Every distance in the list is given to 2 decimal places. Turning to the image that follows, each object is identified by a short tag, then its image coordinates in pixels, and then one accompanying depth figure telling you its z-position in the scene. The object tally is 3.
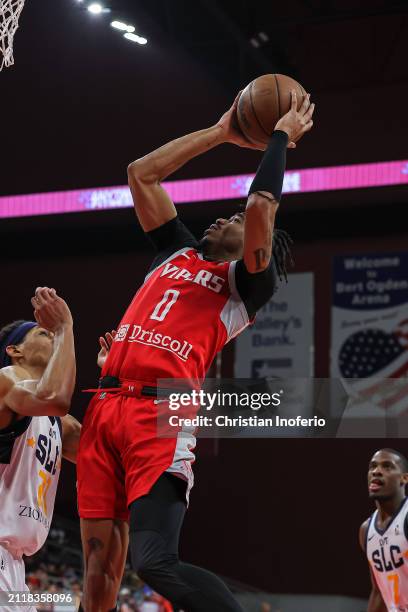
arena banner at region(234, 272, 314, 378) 12.87
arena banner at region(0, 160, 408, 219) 12.97
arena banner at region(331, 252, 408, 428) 12.34
